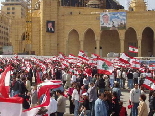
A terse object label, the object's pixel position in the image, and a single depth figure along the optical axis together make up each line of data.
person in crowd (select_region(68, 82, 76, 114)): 11.90
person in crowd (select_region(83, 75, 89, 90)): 14.82
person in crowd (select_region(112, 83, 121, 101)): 11.20
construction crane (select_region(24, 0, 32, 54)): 53.23
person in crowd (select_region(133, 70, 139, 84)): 19.25
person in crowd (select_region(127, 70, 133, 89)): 18.92
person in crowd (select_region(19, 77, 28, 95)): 12.20
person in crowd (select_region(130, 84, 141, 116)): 10.90
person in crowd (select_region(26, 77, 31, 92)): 13.18
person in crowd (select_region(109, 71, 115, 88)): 17.63
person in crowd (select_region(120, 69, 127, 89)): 19.60
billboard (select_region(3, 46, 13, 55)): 51.92
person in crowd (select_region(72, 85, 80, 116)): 10.98
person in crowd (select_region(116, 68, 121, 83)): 19.35
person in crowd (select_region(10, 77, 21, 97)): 12.44
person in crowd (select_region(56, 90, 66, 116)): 9.51
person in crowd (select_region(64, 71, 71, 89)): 16.77
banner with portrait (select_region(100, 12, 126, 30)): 48.22
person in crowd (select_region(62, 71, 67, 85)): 17.49
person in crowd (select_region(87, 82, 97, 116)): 11.12
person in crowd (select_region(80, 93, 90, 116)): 9.61
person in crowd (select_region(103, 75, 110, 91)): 14.80
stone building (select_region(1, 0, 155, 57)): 50.84
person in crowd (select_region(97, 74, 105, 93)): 13.98
